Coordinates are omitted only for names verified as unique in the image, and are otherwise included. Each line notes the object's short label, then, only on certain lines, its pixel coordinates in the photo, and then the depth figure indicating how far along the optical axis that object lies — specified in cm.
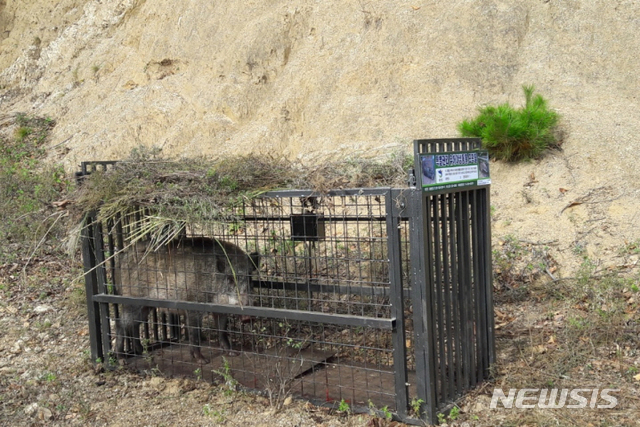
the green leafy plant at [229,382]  518
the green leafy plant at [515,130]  917
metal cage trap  445
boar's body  589
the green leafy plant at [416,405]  442
